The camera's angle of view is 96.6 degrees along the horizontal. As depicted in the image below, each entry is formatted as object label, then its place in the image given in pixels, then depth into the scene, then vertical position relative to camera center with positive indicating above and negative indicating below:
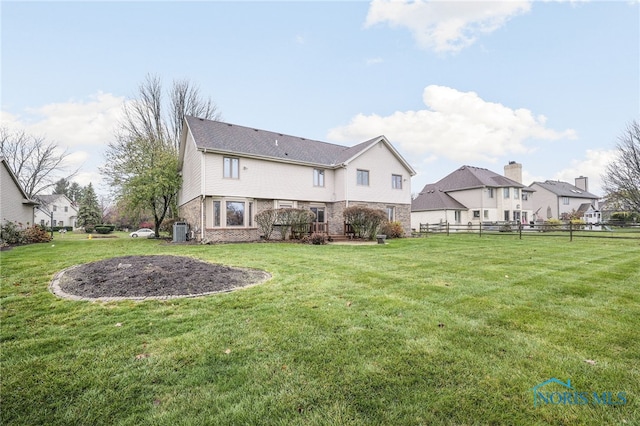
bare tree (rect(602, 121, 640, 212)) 17.91 +3.14
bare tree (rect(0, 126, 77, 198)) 27.30 +6.84
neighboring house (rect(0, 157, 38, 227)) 16.91 +1.70
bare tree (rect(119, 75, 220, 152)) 25.16 +10.57
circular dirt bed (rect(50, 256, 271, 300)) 4.86 -1.09
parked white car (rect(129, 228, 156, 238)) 30.58 -0.90
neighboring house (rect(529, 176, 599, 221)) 39.84 +2.52
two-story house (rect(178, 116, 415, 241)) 16.16 +2.89
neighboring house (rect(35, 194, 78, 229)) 47.18 +2.76
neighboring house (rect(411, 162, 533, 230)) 31.66 +2.28
